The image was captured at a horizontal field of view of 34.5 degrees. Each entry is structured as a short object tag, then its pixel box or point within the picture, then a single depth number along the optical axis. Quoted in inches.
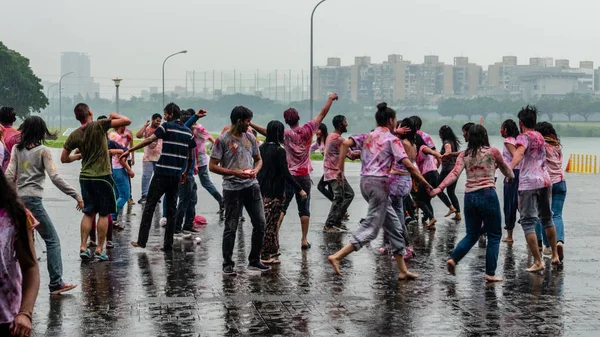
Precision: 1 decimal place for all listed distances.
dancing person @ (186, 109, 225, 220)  616.1
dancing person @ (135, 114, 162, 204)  661.9
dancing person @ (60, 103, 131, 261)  406.9
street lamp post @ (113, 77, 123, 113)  1810.9
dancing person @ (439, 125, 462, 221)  584.1
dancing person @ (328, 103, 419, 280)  374.6
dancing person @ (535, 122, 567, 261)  437.1
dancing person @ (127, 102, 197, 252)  448.5
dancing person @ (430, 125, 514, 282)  371.6
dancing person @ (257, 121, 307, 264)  409.7
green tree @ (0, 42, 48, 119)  3740.2
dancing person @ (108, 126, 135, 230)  547.1
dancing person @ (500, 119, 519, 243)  462.9
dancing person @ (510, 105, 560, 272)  403.9
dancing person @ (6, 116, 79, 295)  347.3
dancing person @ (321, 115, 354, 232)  495.5
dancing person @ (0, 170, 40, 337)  158.1
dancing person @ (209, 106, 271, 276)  391.2
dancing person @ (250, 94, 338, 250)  454.9
